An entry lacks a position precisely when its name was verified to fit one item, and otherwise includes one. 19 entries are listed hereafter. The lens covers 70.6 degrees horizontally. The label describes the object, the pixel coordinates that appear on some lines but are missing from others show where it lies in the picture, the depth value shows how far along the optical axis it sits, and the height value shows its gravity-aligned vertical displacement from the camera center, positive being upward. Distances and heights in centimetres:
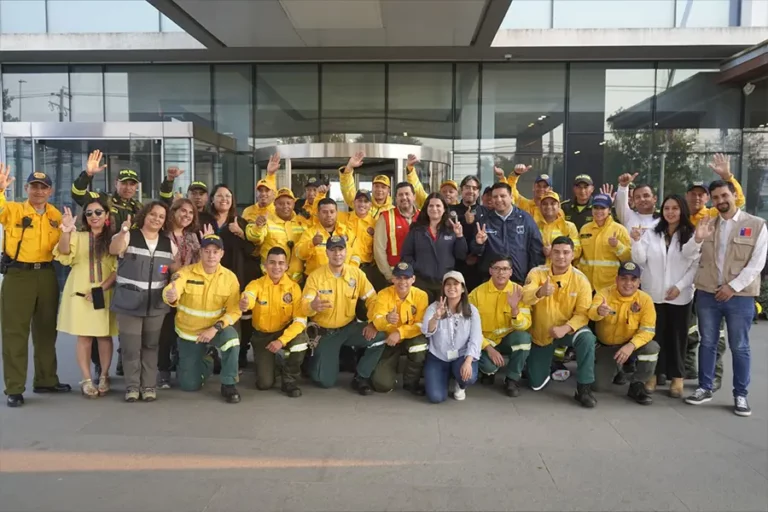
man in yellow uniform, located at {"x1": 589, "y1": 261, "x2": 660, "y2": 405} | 497 -94
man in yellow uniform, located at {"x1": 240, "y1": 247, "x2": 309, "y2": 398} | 520 -97
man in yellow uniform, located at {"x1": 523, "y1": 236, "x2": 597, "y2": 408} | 498 -85
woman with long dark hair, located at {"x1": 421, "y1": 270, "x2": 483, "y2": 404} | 501 -103
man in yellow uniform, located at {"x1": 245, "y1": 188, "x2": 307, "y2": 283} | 594 -11
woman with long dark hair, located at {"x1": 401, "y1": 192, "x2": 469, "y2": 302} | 555 -22
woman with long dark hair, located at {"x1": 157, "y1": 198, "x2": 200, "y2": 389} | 515 -26
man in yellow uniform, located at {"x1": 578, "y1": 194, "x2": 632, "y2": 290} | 545 -20
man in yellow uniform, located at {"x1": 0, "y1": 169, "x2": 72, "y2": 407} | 477 -51
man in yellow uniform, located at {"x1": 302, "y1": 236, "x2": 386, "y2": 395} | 524 -95
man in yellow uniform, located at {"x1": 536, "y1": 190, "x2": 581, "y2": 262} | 577 +1
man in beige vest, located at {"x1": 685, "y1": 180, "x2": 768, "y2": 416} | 468 -47
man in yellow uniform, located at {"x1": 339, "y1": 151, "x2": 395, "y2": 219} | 619 +39
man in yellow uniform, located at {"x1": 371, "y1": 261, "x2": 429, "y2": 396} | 516 -102
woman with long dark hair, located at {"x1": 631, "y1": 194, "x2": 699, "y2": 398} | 516 -47
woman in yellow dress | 489 -59
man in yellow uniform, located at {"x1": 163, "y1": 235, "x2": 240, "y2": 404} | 502 -87
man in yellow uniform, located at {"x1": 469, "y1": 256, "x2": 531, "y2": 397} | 516 -95
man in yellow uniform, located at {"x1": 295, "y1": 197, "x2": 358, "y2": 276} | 571 -15
